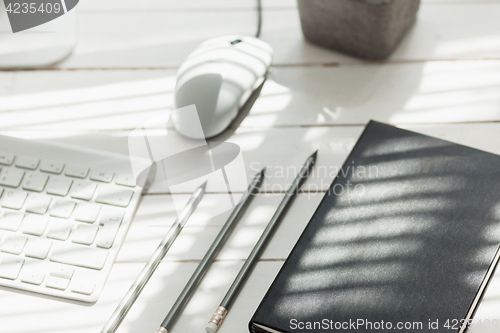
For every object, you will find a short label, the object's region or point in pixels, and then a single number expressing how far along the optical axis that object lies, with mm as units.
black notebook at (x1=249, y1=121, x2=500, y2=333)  922
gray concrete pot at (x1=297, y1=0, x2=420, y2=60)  1070
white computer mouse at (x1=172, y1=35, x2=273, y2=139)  1039
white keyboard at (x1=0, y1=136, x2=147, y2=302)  961
